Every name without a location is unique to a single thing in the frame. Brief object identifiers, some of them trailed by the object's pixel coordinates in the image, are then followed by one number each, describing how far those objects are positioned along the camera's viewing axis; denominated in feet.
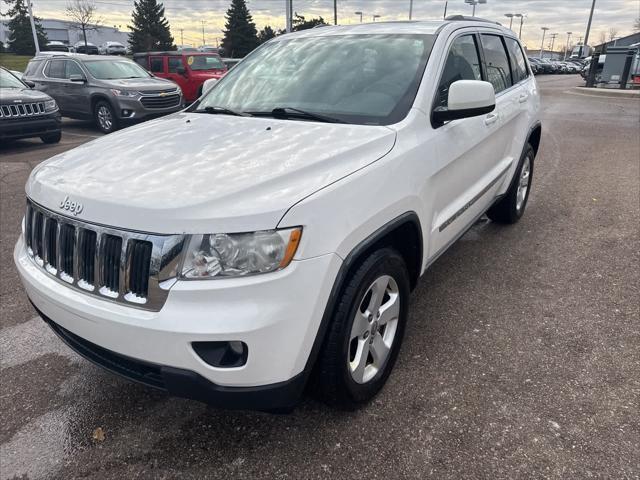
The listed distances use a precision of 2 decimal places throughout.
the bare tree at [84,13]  186.50
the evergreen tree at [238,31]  171.83
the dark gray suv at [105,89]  36.24
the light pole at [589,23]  153.56
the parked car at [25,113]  29.12
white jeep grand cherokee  6.03
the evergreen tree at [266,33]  186.09
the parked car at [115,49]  151.89
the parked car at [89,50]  123.65
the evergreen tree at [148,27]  190.19
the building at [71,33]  280.47
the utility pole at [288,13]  82.58
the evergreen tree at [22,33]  183.32
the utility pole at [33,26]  98.34
